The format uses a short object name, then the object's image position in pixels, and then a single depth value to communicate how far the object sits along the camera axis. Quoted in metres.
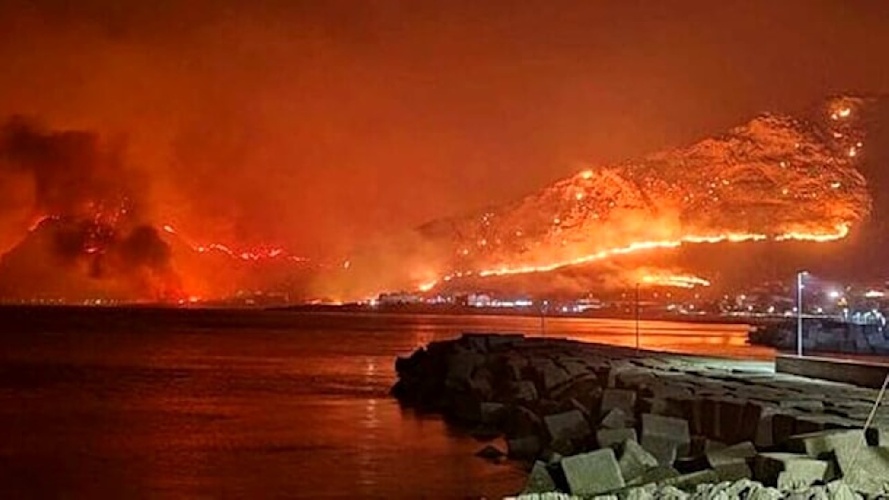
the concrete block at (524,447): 22.08
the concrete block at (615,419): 19.22
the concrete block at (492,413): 28.83
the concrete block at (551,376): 28.03
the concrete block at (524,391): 28.05
